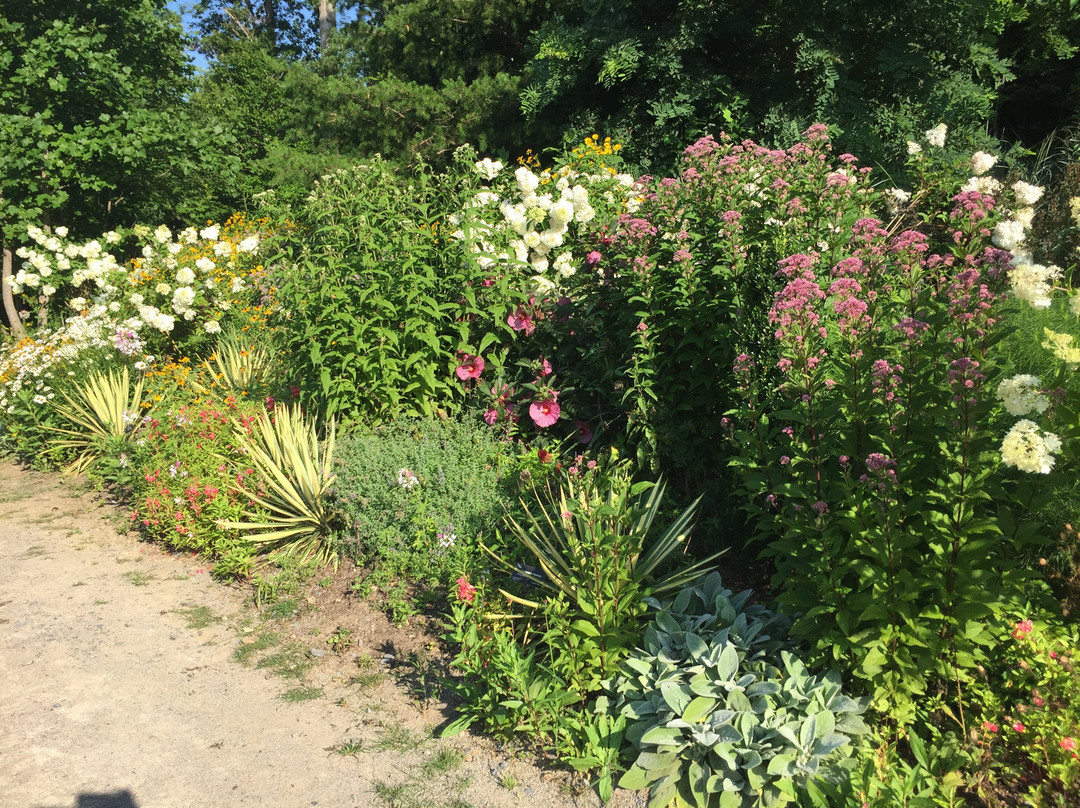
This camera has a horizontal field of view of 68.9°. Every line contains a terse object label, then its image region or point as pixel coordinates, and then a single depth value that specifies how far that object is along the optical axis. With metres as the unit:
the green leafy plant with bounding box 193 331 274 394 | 6.03
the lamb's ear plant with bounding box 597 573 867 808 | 2.48
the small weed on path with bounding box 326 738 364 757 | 2.94
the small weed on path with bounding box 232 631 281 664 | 3.67
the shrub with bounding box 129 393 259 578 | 4.68
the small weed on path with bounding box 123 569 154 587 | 4.50
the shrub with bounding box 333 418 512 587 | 3.94
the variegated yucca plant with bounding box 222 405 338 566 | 4.46
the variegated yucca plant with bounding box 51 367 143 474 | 6.04
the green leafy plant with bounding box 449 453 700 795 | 2.82
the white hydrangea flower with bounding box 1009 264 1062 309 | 2.33
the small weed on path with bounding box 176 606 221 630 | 4.00
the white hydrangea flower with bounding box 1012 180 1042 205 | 2.80
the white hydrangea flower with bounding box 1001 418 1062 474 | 2.16
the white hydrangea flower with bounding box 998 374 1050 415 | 2.27
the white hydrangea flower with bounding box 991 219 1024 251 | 2.50
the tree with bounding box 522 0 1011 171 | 8.00
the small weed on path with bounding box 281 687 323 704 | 3.32
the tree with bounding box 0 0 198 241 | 9.12
